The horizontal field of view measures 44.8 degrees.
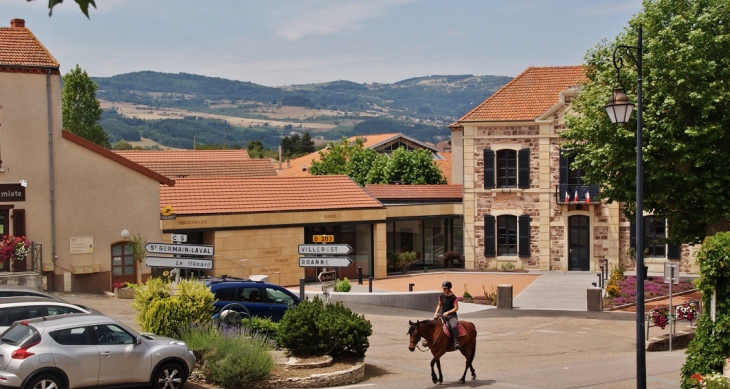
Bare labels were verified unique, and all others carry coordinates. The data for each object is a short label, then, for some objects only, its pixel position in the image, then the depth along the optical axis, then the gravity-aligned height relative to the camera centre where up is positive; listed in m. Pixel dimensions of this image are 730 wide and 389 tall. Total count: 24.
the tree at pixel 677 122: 25.67 +1.76
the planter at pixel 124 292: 27.58 -3.36
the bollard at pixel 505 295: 29.67 -3.83
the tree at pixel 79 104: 72.62 +6.78
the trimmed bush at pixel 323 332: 16.69 -2.83
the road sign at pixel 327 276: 18.05 -1.91
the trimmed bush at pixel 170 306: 16.78 -2.34
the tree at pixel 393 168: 52.72 +0.92
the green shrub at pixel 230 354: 15.22 -3.00
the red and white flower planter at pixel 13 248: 25.81 -1.83
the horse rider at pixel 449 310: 15.91 -2.33
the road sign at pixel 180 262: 18.03 -1.60
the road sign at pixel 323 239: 19.45 -1.24
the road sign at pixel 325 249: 18.27 -1.37
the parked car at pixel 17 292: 18.86 -2.31
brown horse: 15.58 -2.79
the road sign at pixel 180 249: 18.41 -1.35
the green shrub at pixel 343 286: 30.58 -3.58
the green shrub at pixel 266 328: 18.67 -3.06
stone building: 38.34 -0.75
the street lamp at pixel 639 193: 14.47 -0.22
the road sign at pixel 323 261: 17.98 -1.60
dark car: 20.55 -2.67
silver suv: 12.98 -2.63
